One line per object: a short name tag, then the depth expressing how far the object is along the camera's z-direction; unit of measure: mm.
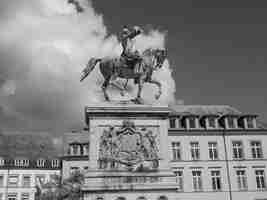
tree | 28547
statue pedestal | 13938
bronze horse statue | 15812
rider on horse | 15852
